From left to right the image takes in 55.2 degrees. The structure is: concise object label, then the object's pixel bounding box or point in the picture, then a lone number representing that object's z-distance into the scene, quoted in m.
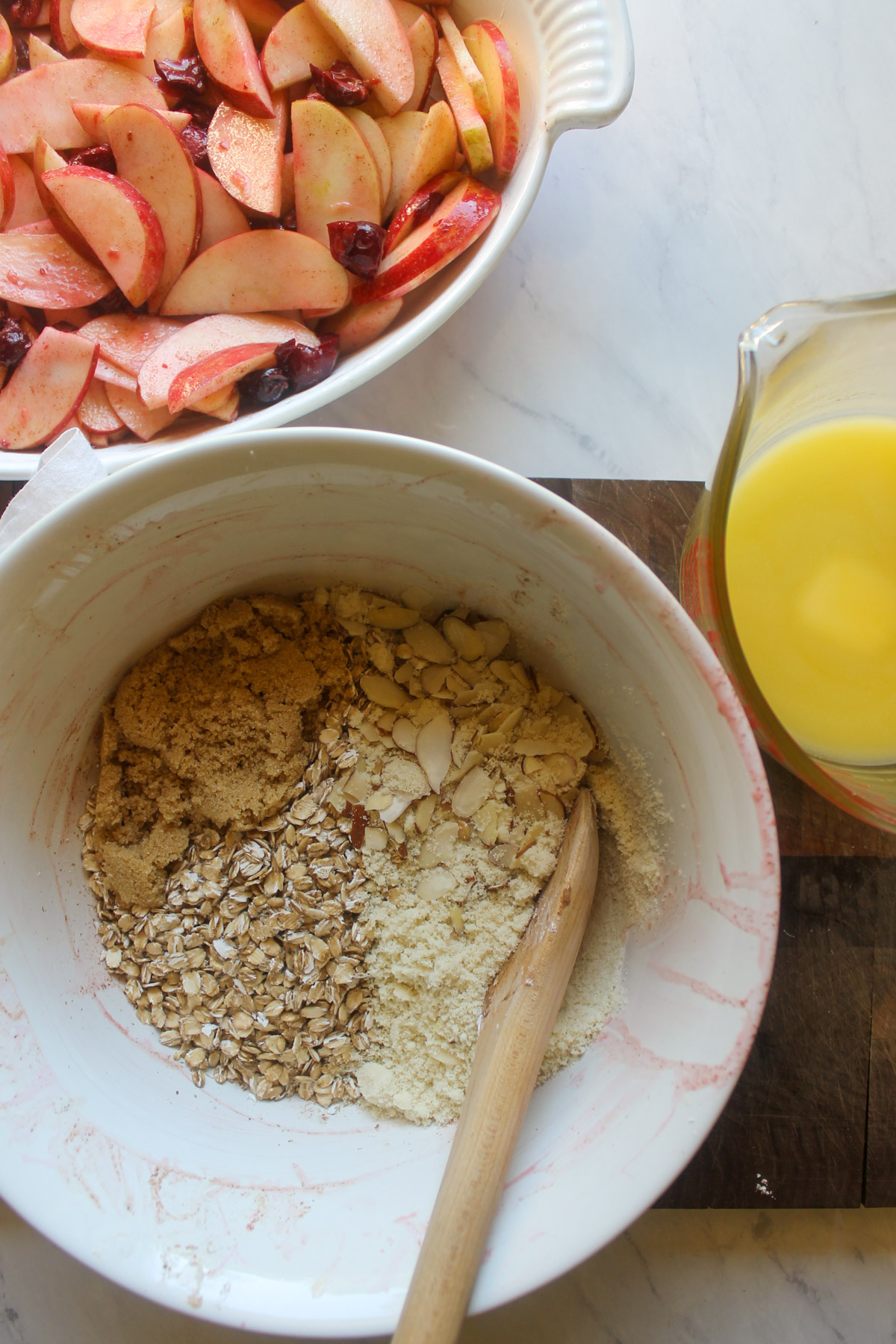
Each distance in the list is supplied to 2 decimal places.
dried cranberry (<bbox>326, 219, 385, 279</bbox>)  0.69
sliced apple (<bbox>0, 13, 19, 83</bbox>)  0.72
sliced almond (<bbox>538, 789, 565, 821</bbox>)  0.62
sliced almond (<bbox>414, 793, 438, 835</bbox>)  0.63
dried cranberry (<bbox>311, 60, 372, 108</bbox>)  0.71
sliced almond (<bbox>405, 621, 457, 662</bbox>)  0.65
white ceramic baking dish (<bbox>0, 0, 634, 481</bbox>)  0.66
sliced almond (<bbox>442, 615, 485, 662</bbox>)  0.65
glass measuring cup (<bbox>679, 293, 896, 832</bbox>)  0.50
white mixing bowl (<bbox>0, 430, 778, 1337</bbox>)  0.49
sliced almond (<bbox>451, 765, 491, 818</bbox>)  0.63
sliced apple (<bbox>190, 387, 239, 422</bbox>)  0.68
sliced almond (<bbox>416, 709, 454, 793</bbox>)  0.63
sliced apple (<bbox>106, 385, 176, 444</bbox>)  0.71
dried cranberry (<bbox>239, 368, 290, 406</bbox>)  0.68
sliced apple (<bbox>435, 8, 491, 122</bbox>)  0.70
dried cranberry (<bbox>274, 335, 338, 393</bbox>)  0.69
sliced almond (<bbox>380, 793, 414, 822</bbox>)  0.63
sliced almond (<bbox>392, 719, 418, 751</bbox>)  0.64
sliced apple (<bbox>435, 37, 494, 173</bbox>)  0.70
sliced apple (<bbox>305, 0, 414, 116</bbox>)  0.71
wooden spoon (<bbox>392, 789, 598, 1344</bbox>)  0.48
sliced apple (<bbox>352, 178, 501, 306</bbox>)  0.69
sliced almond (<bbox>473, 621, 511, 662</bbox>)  0.65
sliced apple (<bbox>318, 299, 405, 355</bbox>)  0.71
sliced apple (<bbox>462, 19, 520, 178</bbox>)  0.70
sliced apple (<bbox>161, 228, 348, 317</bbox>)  0.71
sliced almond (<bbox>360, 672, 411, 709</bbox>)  0.64
